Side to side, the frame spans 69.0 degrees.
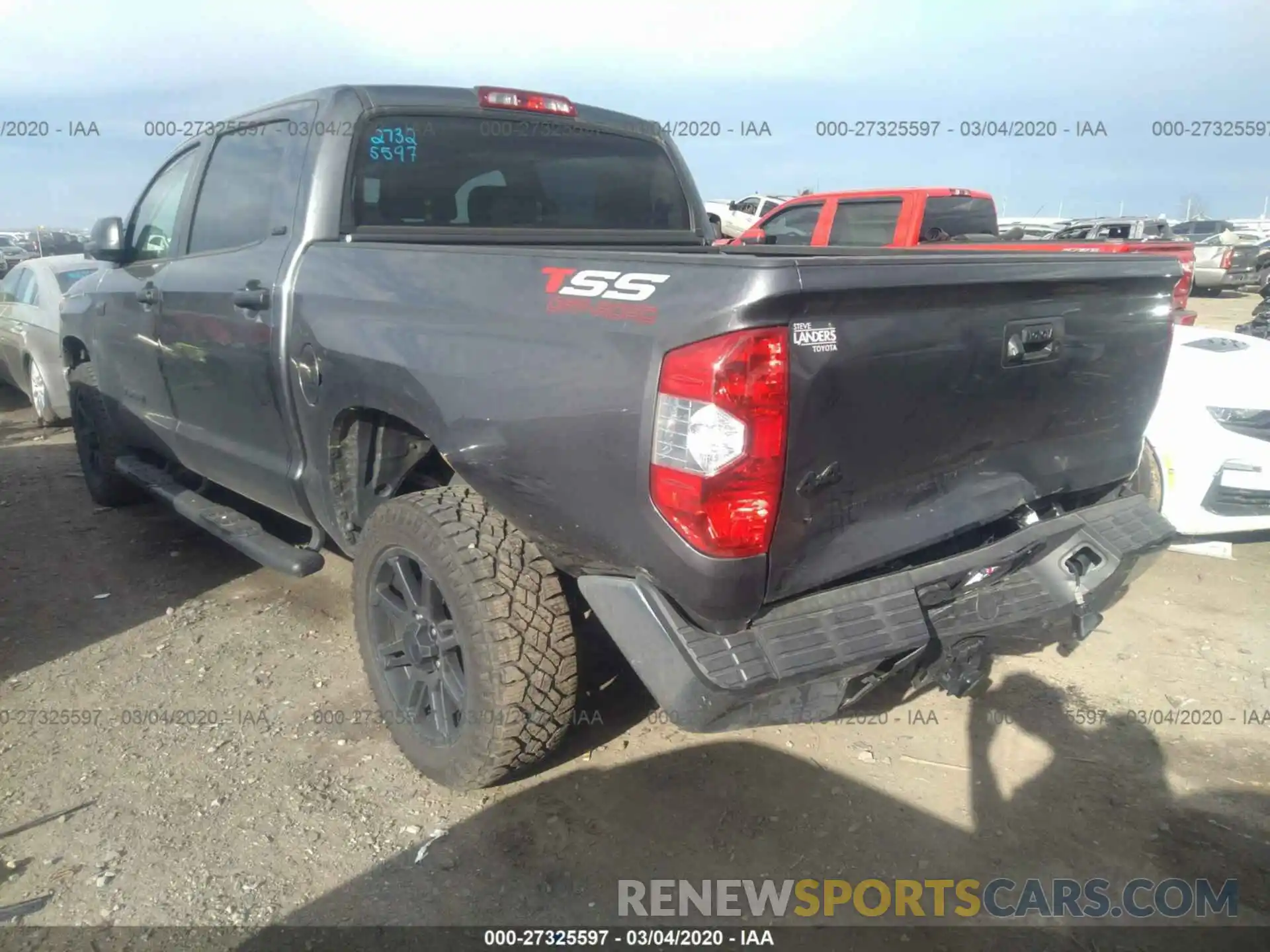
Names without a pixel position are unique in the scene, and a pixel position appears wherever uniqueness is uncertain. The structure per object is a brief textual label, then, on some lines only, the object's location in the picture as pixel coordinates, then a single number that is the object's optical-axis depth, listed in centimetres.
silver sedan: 759
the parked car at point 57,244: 2548
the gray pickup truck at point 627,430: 205
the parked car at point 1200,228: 2244
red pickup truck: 938
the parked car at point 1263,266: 1511
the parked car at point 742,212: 2183
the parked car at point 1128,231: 1702
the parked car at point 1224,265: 1864
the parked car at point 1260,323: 1009
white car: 421
